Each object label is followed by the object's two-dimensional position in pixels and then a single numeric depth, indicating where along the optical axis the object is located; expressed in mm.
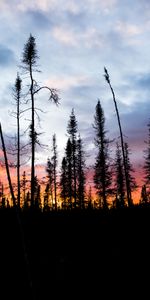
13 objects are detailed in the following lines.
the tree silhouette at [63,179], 50812
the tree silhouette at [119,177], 47125
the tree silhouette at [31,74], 21266
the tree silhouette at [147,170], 39300
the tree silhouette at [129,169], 46469
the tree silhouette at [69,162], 42688
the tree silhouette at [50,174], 53519
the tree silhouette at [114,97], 21270
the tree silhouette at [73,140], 40994
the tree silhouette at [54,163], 49584
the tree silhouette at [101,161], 34991
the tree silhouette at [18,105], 27103
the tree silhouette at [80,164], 42956
